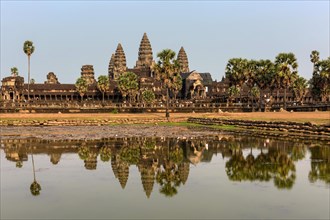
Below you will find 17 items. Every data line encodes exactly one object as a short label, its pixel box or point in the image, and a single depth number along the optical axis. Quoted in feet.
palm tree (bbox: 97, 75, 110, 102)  537.24
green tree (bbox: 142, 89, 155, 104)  504.43
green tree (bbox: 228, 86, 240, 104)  491.06
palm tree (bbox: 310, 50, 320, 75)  434.71
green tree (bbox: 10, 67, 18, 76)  608.19
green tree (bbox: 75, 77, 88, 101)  537.40
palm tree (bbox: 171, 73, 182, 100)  489.46
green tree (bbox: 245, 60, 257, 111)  353.51
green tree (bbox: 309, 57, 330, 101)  365.40
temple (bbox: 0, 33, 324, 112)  551.59
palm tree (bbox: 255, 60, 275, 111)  352.08
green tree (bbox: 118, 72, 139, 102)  513.86
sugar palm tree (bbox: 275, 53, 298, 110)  311.47
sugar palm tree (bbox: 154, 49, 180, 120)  273.13
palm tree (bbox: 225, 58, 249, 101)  351.25
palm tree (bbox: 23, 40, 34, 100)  443.73
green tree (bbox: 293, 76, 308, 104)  481.05
